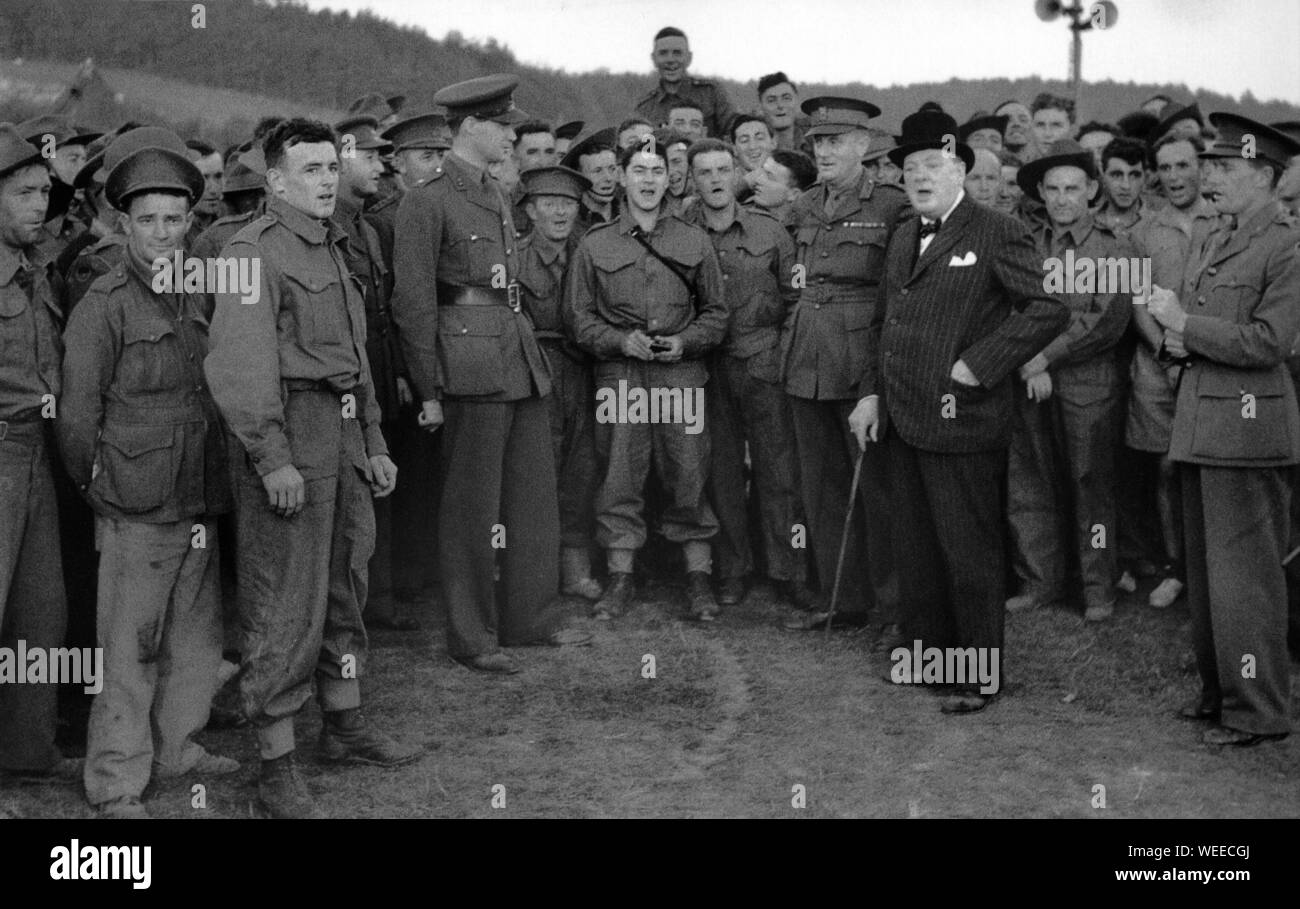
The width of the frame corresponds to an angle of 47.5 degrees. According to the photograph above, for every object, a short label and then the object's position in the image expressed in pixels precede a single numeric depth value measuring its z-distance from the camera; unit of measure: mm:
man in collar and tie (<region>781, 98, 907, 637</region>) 7473
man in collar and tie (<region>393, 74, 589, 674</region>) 6910
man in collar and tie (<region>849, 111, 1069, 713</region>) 6418
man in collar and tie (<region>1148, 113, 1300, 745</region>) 5797
